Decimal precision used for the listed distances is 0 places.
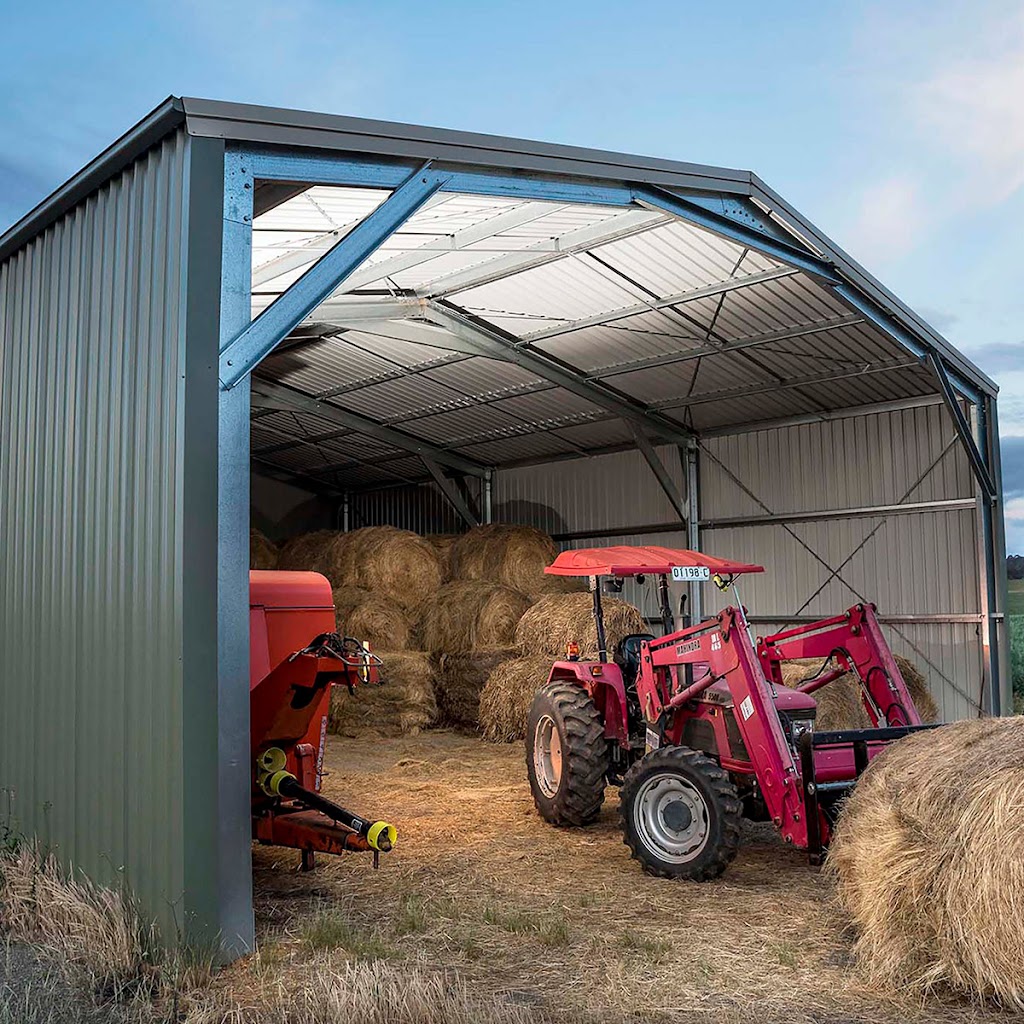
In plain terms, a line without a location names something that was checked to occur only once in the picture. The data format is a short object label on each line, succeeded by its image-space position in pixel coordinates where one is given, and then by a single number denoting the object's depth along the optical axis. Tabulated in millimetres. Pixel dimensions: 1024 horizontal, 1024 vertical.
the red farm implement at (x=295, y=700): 6105
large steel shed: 5172
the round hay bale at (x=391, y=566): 15805
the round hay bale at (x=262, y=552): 17391
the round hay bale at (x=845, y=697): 10617
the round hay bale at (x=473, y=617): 14109
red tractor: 6238
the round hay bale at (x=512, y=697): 12734
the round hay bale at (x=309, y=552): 16719
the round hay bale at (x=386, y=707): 13469
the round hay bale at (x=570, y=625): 12789
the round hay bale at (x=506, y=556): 15516
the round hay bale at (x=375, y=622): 14609
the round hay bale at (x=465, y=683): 13711
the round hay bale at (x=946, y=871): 4258
